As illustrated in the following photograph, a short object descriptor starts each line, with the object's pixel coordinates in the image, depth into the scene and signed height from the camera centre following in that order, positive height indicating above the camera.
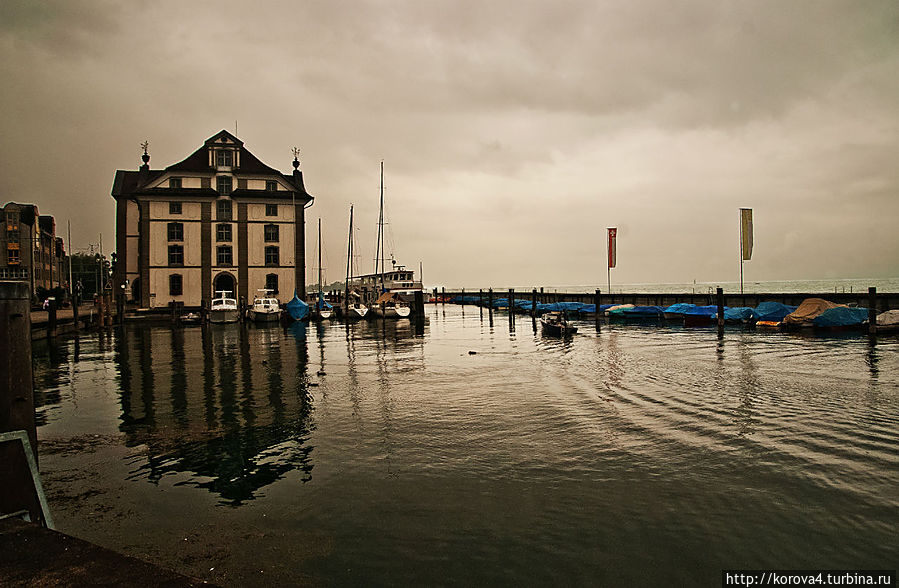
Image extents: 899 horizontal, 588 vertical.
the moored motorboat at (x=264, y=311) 51.72 -1.27
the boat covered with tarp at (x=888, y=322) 35.16 -2.24
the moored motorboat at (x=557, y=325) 36.75 -2.27
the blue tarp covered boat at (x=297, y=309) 52.41 -1.17
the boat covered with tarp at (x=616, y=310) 57.35 -1.93
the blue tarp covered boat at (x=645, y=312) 55.09 -2.08
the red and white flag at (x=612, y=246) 54.52 +4.65
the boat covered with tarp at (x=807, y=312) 38.03 -1.68
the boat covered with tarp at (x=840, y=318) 37.19 -2.02
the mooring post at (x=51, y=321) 35.31 -1.33
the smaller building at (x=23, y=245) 78.44 +8.55
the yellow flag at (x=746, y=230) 45.38 +5.02
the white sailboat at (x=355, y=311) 56.12 -1.58
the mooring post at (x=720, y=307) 37.56 -1.19
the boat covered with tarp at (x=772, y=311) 41.81 -1.69
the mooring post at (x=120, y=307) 47.12 -0.62
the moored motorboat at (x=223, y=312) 49.56 -1.29
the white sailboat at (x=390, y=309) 58.19 -1.43
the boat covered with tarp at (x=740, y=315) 45.53 -2.11
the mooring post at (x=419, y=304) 56.16 -0.93
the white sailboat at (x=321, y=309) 54.97 -1.35
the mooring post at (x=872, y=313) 33.75 -1.57
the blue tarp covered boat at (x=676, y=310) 51.12 -1.80
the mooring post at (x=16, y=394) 5.06 -0.91
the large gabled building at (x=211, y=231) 56.22 +7.25
